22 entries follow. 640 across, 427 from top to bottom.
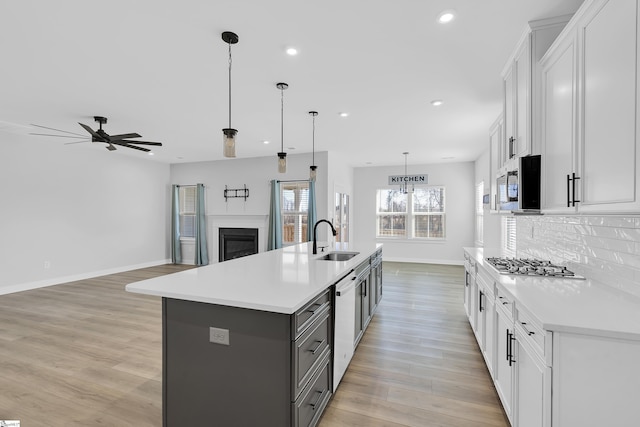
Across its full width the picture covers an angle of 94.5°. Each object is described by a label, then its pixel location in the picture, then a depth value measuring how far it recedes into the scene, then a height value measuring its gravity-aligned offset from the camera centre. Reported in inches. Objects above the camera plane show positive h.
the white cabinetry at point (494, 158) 117.4 +23.1
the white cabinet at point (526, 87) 84.3 +38.4
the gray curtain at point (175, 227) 312.2 -17.5
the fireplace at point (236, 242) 291.9 -31.9
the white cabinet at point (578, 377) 48.5 -28.8
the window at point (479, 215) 267.8 -3.7
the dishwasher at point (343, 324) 87.5 -36.4
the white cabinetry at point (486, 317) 91.2 -35.7
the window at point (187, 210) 319.9 +0.5
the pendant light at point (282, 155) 121.9 +22.8
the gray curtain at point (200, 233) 302.7 -23.1
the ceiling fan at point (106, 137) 154.6 +39.2
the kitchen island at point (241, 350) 61.0 -30.9
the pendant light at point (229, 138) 86.3 +21.3
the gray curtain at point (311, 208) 257.4 +2.0
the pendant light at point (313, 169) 157.3 +22.7
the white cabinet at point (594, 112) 51.3 +20.7
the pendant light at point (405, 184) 325.4 +29.8
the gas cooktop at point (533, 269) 85.7 -17.8
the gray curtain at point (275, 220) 273.3 -8.7
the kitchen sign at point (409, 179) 318.7 +34.9
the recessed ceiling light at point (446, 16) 80.2 +54.0
